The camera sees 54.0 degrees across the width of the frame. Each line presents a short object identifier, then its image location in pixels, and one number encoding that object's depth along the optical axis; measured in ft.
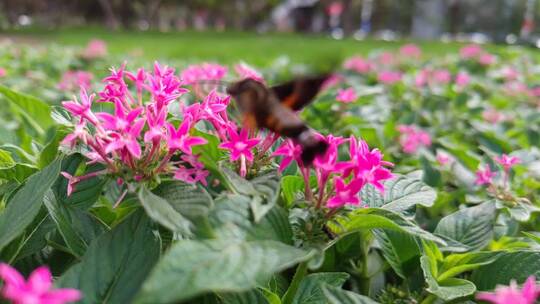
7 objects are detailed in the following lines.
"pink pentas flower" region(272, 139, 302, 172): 0.74
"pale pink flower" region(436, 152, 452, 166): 1.48
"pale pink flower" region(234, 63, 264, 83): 1.09
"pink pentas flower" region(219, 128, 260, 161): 0.76
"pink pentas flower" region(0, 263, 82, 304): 0.49
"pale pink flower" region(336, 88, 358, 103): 1.72
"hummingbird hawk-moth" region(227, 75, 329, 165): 0.67
